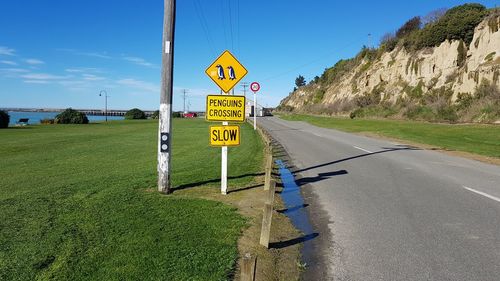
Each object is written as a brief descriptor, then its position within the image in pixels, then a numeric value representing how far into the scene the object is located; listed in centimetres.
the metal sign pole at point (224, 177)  977
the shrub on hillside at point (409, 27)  6241
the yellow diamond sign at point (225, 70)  995
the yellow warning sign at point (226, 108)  970
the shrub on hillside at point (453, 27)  4385
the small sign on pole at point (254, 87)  3648
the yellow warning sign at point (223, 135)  968
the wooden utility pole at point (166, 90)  956
